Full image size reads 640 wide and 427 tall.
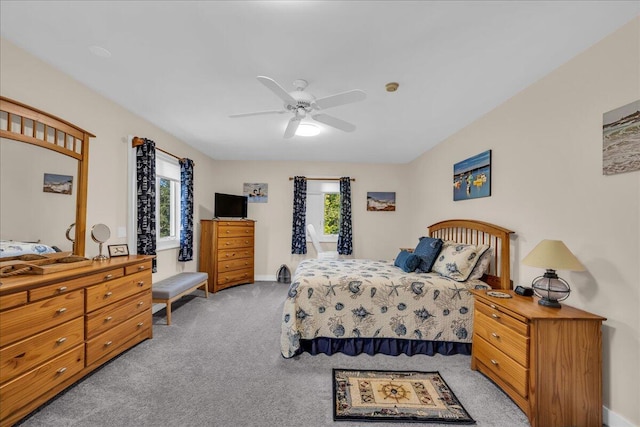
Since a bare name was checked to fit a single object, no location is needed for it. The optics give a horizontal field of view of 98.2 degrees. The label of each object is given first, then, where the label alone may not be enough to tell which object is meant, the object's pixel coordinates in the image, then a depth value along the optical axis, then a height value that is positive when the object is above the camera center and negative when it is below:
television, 5.32 +0.15
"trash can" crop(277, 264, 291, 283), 5.66 -1.23
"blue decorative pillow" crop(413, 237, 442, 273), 3.27 -0.45
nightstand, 1.73 -0.94
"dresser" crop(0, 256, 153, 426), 1.64 -0.84
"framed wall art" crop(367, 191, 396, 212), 5.88 +0.32
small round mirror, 2.59 -0.22
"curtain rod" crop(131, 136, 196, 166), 3.32 +0.85
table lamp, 1.86 -0.32
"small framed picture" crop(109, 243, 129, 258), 2.83 -0.40
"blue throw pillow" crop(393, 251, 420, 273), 3.24 -0.55
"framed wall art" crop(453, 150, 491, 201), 3.12 +0.49
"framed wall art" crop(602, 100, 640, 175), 1.67 +0.50
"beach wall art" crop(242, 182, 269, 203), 5.82 +0.46
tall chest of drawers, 4.87 -0.69
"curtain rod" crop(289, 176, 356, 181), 5.80 +0.75
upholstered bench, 3.34 -0.96
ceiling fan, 2.16 +0.96
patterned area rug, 1.83 -1.33
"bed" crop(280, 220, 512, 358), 2.71 -0.97
